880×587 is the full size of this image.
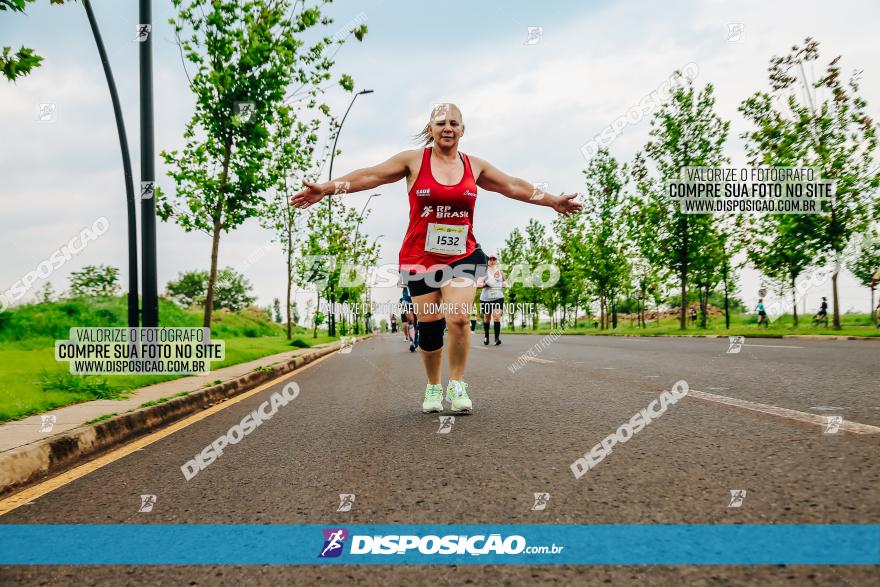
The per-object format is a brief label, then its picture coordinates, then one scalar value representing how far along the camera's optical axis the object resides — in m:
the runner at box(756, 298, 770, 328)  37.14
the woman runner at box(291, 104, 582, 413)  5.07
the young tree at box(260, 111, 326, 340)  14.42
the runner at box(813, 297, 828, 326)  32.25
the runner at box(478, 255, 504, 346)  14.59
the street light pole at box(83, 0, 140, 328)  9.31
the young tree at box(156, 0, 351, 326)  11.27
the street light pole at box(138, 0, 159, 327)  8.23
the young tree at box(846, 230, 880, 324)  23.52
